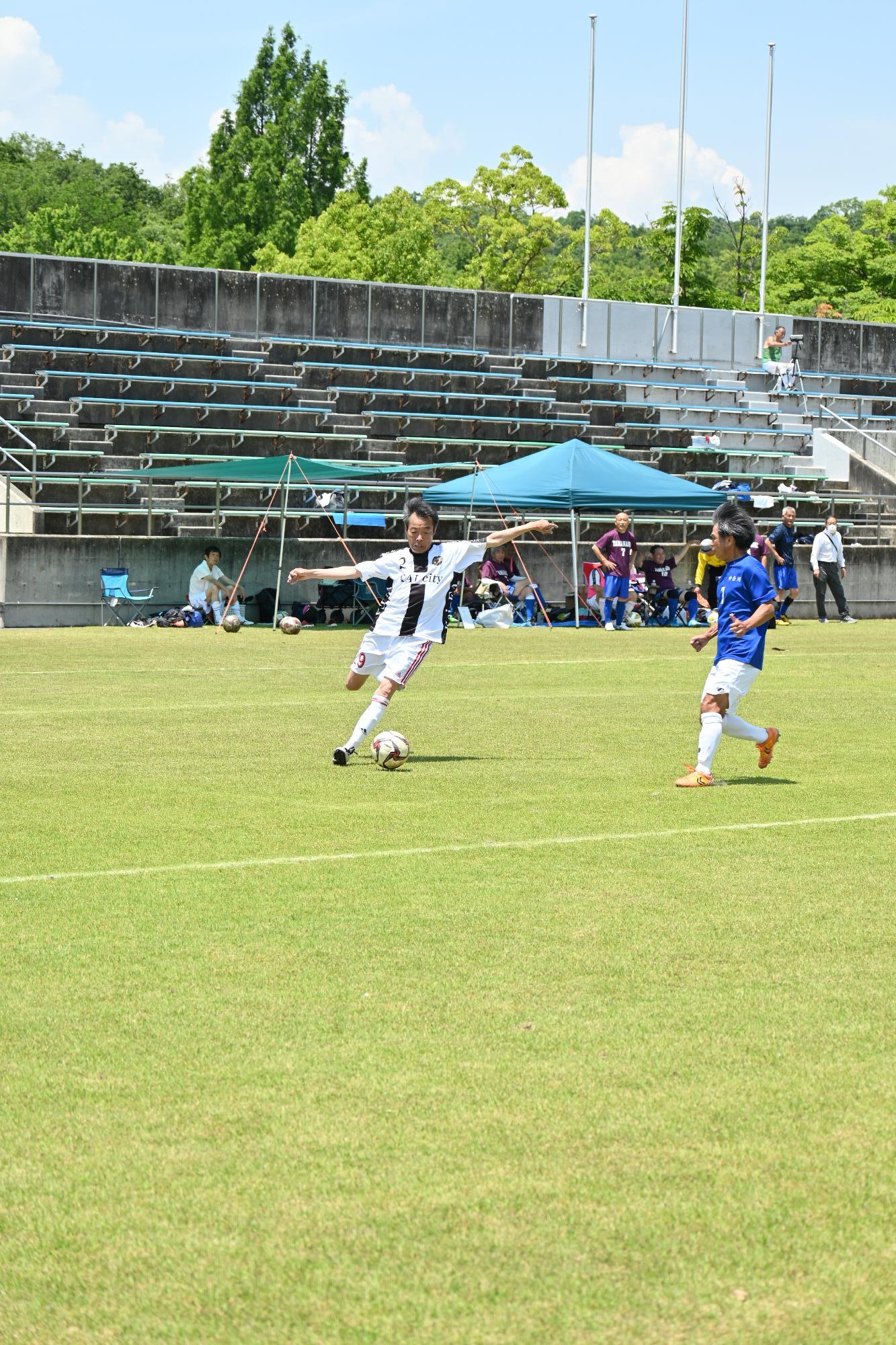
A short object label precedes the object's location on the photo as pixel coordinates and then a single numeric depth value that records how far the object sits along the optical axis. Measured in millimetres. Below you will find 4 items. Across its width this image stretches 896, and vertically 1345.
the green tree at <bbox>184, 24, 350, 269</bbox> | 91688
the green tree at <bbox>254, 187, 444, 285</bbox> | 75125
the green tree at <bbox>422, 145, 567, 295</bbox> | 87125
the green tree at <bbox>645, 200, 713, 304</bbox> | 68812
